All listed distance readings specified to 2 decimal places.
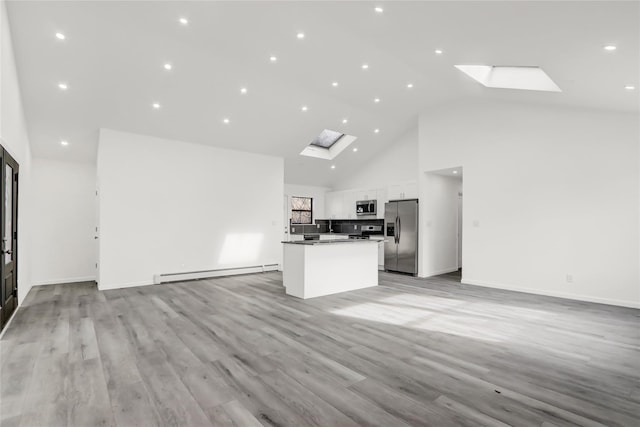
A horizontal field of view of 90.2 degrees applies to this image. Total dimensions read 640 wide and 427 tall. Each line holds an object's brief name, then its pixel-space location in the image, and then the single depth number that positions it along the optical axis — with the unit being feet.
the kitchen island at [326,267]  17.08
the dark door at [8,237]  11.72
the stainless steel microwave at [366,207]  28.81
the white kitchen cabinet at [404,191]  25.14
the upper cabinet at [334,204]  32.42
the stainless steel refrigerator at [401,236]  24.26
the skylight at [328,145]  28.25
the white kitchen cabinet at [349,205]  30.89
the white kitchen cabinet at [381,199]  28.22
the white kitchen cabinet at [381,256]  27.30
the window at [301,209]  32.22
